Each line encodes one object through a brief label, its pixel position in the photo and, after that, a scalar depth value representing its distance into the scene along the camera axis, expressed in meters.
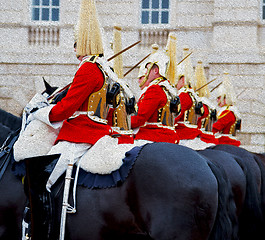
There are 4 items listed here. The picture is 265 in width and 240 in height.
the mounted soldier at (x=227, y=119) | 22.87
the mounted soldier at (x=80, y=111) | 9.19
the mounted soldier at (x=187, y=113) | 18.81
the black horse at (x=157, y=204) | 8.19
